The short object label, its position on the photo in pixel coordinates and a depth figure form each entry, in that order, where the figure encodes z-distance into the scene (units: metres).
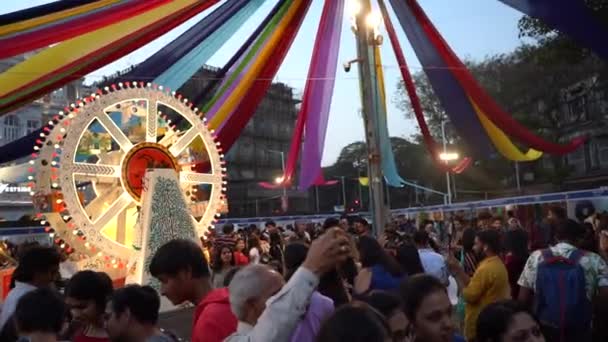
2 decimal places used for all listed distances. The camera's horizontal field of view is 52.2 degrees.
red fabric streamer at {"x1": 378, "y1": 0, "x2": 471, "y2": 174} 10.90
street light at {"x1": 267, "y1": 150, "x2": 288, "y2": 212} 44.02
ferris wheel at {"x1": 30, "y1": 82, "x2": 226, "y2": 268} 7.50
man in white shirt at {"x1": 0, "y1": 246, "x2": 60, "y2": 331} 3.49
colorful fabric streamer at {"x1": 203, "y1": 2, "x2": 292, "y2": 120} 10.38
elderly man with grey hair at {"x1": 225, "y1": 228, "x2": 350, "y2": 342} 1.86
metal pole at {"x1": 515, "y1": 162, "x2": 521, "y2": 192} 29.53
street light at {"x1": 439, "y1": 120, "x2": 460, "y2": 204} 23.32
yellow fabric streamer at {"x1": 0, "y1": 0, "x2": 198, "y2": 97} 7.56
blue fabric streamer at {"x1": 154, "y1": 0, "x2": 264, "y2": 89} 9.98
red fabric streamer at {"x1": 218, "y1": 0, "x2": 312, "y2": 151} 10.46
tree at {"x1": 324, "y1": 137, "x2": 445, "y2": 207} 40.15
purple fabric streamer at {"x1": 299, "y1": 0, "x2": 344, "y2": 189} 10.97
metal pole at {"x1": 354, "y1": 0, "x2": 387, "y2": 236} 9.09
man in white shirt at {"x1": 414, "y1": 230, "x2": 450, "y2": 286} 5.03
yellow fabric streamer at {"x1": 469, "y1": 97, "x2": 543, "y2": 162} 11.02
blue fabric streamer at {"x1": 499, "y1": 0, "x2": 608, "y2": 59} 8.23
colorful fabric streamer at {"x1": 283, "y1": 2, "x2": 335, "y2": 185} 10.89
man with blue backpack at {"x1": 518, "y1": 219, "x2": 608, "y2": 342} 3.70
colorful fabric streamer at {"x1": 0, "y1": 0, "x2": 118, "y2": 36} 7.09
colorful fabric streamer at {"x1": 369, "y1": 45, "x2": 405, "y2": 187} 11.27
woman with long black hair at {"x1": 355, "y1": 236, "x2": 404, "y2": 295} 3.95
